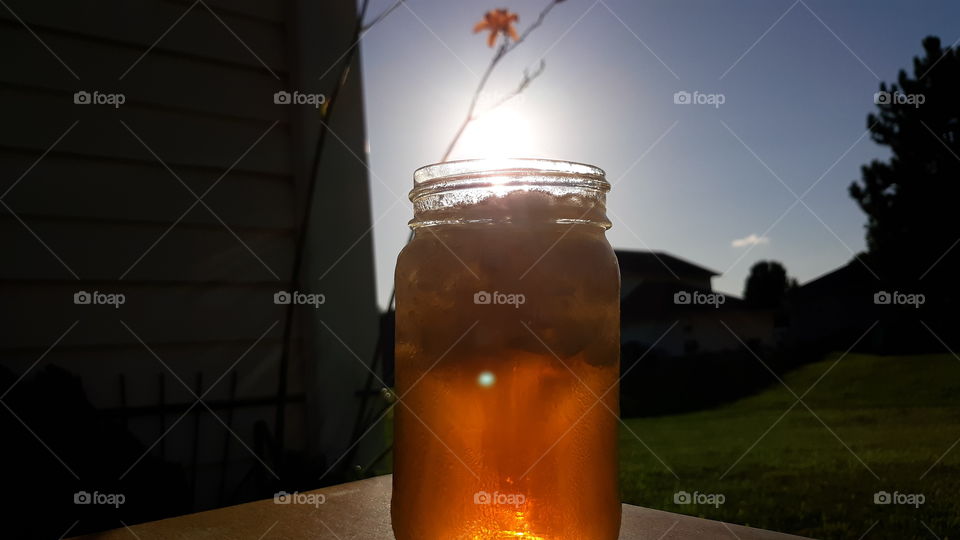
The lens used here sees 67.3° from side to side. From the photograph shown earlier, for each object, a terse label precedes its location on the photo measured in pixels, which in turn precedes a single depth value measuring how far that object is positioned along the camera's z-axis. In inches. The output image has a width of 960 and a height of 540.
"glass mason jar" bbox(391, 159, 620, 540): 26.0
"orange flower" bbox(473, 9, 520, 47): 90.2
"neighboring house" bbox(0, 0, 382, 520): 73.7
